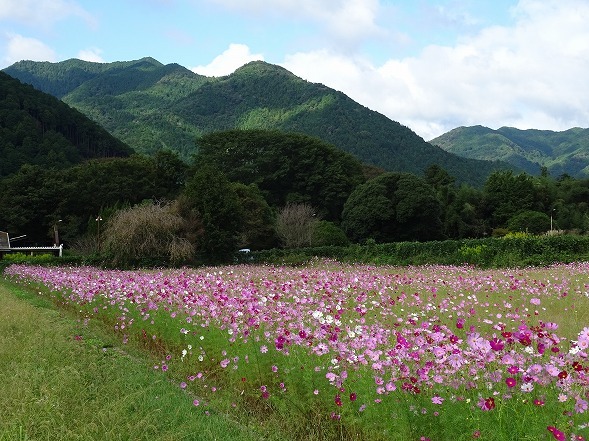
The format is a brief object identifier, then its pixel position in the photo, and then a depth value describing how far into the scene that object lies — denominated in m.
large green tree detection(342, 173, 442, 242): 44.66
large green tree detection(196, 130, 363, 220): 55.34
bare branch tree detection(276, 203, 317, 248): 40.22
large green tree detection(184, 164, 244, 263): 29.09
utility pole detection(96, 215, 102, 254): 35.91
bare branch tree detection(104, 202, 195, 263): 26.19
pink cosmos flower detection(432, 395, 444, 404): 3.20
